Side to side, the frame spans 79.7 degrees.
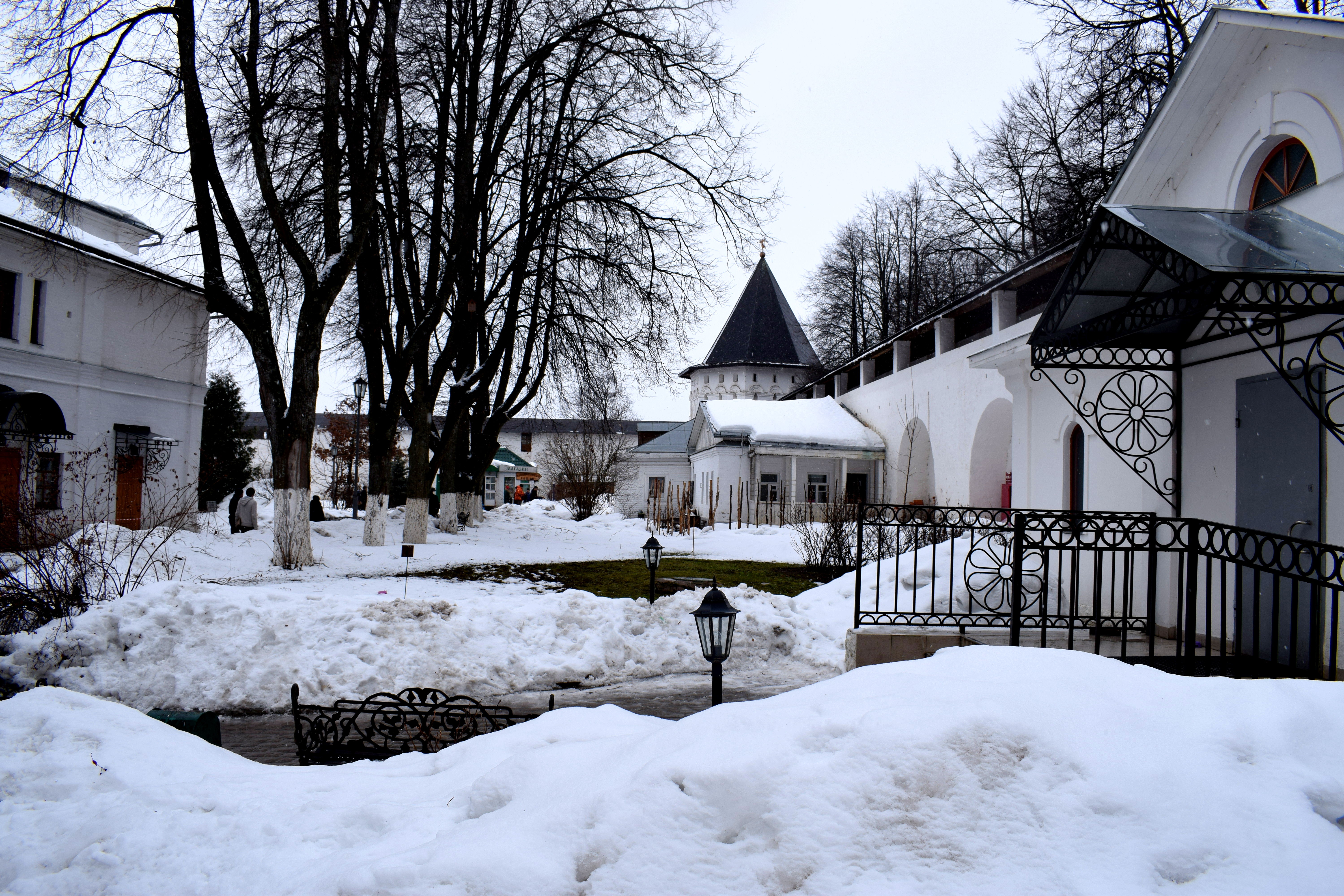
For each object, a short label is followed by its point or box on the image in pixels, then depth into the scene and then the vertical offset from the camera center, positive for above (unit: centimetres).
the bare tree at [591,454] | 2167 +140
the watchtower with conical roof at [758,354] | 4831 +803
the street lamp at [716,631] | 502 -91
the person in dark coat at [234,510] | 1955 -107
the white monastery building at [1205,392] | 512 +91
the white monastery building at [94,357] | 1680 +261
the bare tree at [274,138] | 1168 +539
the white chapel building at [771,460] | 2881 +100
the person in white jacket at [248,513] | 1822 -100
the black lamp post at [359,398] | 2367 +225
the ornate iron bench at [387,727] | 488 -161
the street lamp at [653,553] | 1061 -93
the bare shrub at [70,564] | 786 -107
